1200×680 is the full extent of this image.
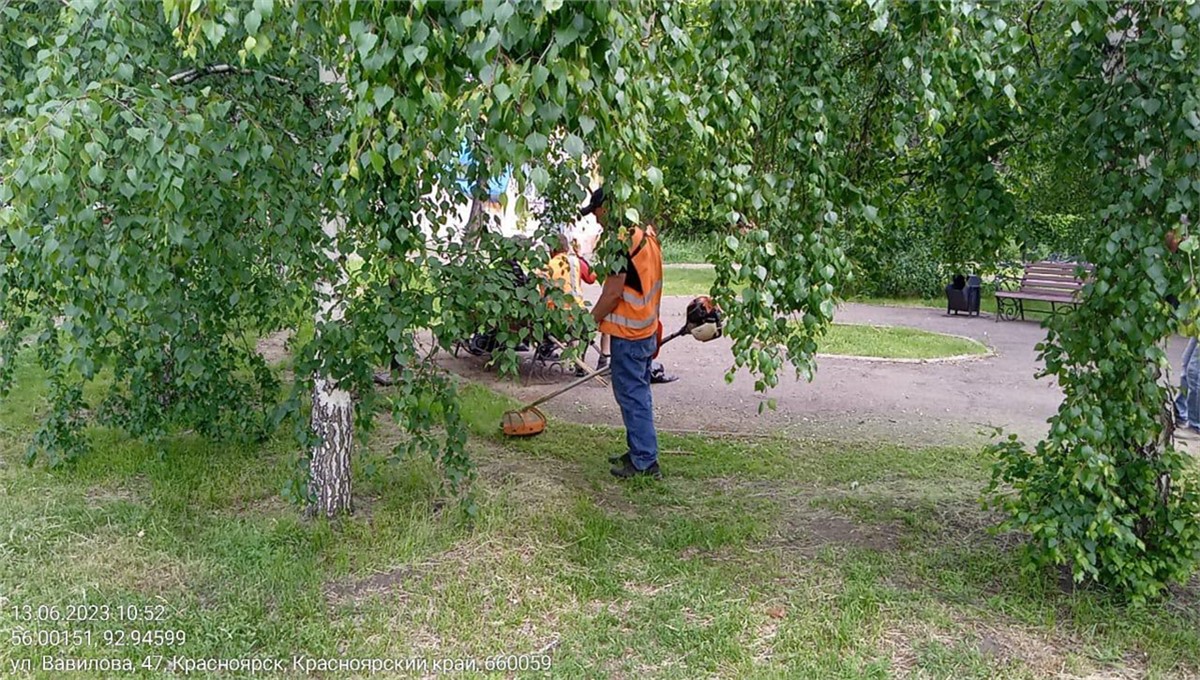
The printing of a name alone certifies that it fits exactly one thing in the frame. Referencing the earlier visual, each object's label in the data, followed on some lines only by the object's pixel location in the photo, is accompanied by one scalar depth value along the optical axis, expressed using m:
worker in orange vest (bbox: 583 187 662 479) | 5.15
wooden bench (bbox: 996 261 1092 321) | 11.95
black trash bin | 12.78
